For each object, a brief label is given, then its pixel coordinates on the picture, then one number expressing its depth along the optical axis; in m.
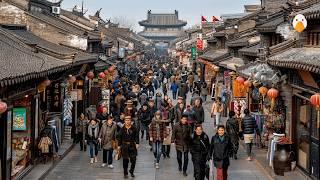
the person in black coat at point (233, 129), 17.20
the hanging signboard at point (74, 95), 21.11
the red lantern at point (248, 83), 20.18
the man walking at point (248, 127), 17.31
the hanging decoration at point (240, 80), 21.17
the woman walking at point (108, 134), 15.77
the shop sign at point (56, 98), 20.55
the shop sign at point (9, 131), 13.35
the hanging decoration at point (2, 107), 10.70
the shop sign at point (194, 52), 52.53
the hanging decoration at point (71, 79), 20.25
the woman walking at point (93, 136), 16.70
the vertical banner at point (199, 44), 48.00
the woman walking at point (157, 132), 16.00
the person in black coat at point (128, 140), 14.55
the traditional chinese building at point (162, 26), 132.50
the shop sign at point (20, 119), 15.58
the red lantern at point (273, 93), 16.30
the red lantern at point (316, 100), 11.95
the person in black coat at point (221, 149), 12.96
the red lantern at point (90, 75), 24.14
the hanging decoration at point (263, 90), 17.64
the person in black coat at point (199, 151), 13.52
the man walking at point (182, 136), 14.87
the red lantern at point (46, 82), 16.34
